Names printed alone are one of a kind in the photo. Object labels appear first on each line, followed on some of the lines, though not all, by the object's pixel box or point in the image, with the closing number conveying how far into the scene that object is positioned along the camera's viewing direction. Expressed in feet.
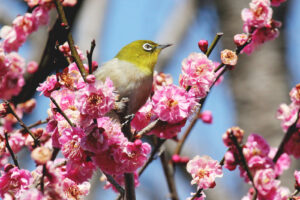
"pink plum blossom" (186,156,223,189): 12.83
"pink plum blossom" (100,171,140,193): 15.92
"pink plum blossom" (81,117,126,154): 10.90
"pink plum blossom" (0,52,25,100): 13.49
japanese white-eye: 15.57
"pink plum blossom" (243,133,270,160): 13.50
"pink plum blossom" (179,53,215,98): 12.69
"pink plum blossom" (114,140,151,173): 11.88
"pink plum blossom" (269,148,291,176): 15.84
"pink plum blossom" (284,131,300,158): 14.65
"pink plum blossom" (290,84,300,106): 13.86
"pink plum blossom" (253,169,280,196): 12.14
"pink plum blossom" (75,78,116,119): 10.81
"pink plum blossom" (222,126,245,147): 12.37
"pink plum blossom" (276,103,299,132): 14.40
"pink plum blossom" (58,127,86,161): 11.53
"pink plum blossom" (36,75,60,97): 12.67
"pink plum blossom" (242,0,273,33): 14.64
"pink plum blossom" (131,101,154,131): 14.40
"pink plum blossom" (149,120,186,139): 13.58
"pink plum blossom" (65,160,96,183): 12.44
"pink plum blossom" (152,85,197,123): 12.35
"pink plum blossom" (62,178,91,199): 12.63
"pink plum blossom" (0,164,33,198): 12.42
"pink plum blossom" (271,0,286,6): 15.51
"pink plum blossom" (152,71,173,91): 16.63
